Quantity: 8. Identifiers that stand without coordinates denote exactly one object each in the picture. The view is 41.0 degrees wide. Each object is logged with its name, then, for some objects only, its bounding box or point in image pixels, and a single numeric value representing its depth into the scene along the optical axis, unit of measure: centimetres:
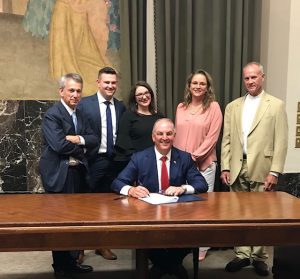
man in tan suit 295
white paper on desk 235
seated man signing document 261
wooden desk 194
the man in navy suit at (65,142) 266
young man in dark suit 301
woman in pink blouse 310
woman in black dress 299
